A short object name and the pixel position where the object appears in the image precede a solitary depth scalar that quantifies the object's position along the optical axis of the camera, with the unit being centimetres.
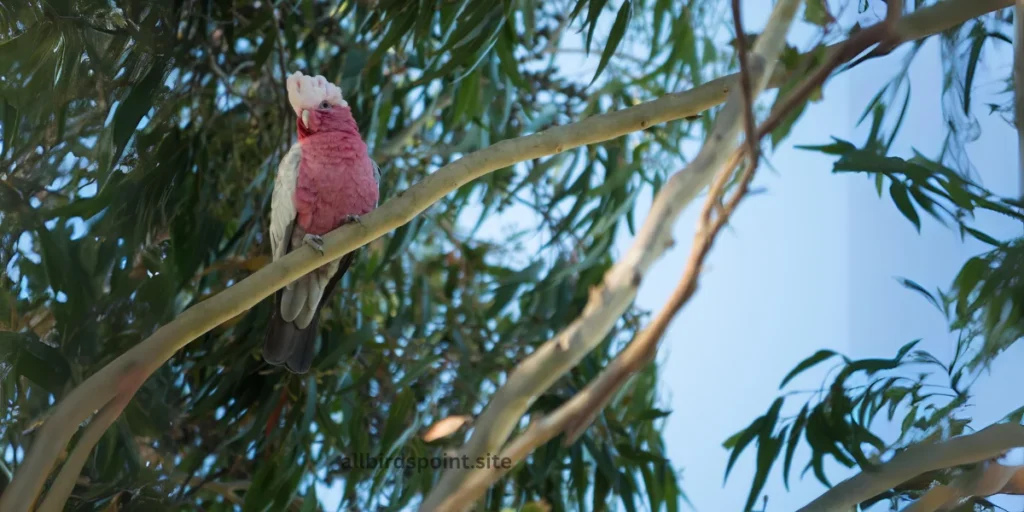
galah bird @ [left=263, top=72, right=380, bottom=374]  1019
